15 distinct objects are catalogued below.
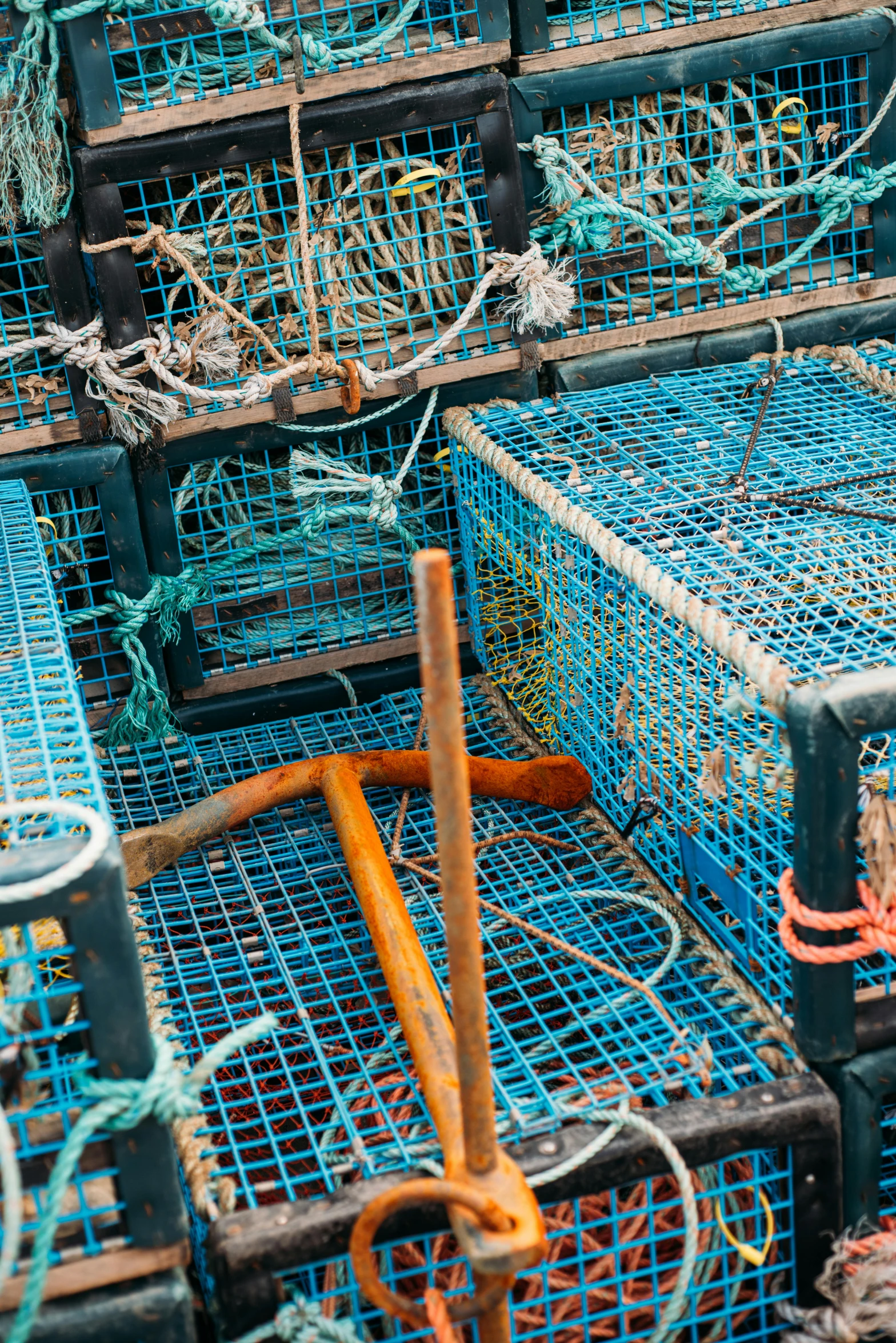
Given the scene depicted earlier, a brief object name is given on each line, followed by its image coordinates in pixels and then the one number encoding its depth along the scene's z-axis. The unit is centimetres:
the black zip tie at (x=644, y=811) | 217
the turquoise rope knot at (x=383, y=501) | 272
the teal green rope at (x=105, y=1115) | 126
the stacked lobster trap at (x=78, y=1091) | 127
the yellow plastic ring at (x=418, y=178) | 259
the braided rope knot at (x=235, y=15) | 233
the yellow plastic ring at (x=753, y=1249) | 165
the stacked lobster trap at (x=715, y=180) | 265
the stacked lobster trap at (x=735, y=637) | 158
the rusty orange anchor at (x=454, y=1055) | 114
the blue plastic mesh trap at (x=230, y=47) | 242
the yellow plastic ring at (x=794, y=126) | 272
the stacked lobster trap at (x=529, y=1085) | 158
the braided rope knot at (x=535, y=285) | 264
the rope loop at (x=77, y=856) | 124
